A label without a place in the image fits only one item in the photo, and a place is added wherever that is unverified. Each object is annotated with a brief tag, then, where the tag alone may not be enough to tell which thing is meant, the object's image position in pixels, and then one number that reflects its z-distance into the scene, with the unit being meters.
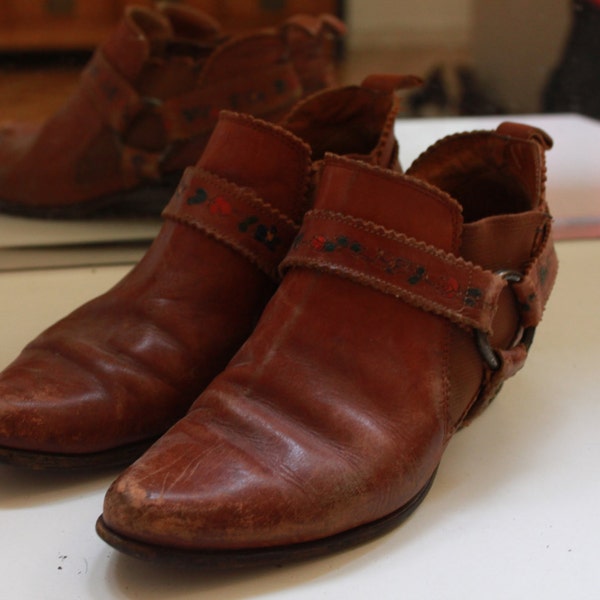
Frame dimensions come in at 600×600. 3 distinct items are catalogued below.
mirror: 1.27
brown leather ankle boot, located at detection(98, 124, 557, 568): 0.57
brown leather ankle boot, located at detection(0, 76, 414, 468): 0.71
